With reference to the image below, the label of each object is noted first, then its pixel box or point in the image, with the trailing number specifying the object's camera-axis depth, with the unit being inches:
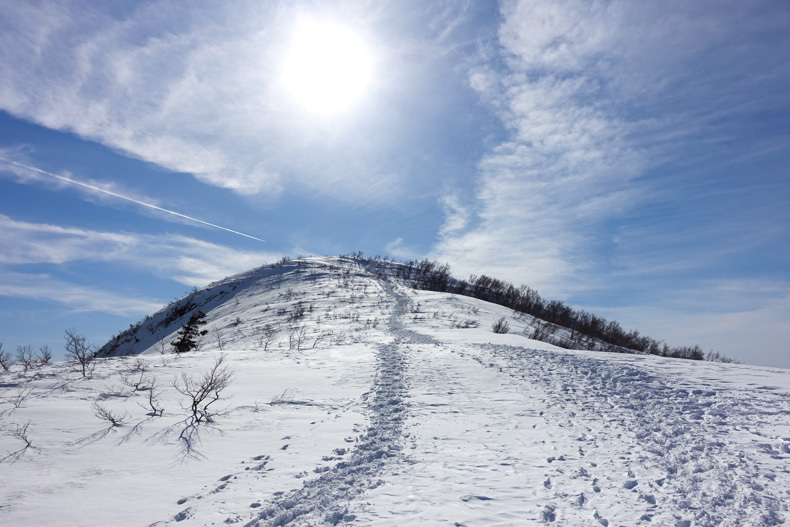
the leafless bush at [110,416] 256.5
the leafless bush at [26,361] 408.6
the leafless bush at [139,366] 414.2
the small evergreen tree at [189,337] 831.7
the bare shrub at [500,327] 887.9
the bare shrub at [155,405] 287.6
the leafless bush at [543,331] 915.0
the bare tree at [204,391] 285.6
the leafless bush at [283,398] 339.1
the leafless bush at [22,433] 215.0
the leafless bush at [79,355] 402.6
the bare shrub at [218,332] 902.9
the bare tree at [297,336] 621.9
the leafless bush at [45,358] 440.1
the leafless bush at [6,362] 396.8
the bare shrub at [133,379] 352.5
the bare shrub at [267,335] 689.0
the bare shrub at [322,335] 669.4
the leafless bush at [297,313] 995.0
